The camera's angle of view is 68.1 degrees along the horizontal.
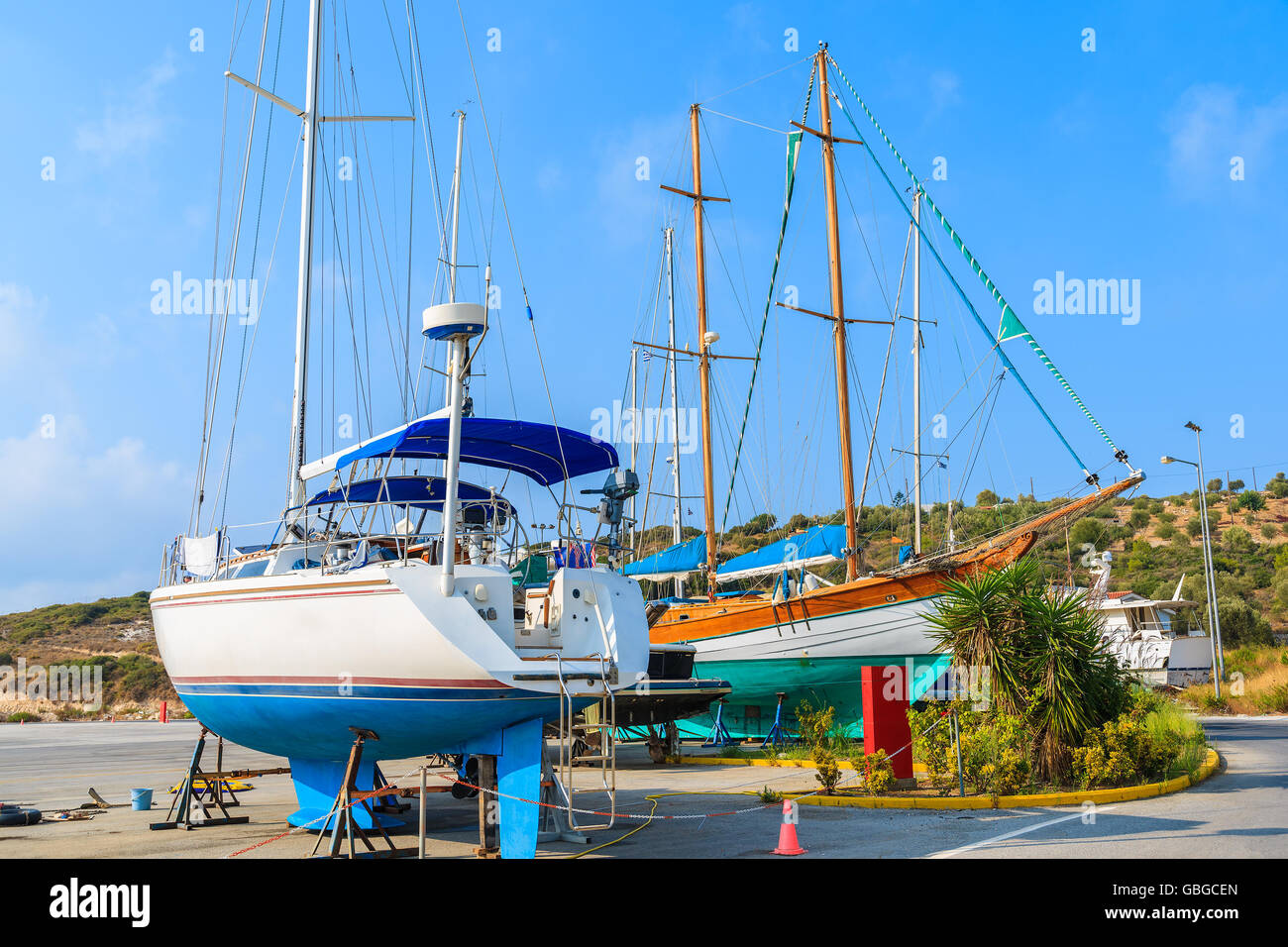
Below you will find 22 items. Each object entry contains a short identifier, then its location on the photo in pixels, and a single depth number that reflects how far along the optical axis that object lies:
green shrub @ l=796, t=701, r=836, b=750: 12.96
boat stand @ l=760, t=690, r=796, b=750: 19.97
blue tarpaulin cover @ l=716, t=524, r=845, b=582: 22.45
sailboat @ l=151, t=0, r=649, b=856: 8.12
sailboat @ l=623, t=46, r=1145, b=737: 19.59
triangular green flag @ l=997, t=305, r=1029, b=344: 16.62
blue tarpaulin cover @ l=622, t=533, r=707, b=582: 25.95
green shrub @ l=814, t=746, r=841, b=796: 12.23
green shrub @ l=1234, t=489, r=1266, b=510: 73.94
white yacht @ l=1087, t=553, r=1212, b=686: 34.78
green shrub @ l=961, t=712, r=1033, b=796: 11.53
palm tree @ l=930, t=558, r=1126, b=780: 12.20
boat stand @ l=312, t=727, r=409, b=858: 8.72
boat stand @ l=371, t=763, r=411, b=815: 11.54
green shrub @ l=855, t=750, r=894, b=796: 11.91
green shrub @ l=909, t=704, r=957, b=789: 12.23
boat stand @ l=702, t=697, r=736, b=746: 21.59
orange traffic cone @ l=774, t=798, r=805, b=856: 8.58
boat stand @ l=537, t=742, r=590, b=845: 9.49
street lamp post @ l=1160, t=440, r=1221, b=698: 28.36
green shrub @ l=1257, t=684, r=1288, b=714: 26.92
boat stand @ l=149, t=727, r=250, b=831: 11.65
